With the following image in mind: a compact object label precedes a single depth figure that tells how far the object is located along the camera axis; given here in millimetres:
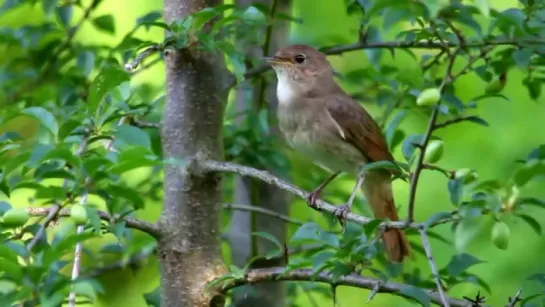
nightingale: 7703
